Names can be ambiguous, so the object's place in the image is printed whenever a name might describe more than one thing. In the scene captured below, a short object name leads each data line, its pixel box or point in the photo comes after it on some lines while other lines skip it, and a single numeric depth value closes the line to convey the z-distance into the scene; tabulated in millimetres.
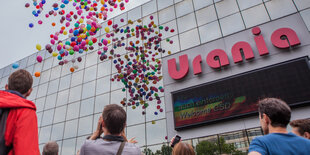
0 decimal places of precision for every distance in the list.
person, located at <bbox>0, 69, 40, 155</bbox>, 1515
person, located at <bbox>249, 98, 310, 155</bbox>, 1569
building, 8367
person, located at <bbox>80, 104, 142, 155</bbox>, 1767
